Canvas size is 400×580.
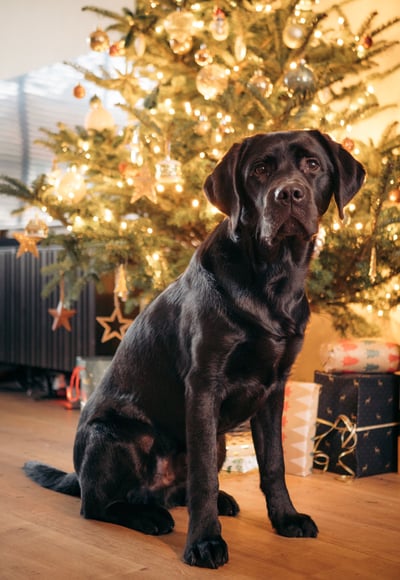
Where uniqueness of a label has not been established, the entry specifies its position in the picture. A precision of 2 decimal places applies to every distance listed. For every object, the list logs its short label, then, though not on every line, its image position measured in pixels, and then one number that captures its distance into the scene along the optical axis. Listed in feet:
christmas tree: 10.22
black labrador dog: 6.22
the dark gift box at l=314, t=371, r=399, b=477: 9.35
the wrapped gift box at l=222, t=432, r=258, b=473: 9.30
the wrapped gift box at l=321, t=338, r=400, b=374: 9.80
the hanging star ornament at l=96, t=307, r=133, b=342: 13.38
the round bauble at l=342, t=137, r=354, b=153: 10.13
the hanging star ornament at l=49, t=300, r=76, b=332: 13.96
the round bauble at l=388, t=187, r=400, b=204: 9.80
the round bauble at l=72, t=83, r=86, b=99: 11.88
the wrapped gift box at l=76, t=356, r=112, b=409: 12.01
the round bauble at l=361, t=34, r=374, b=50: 10.69
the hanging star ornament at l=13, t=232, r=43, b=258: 12.75
